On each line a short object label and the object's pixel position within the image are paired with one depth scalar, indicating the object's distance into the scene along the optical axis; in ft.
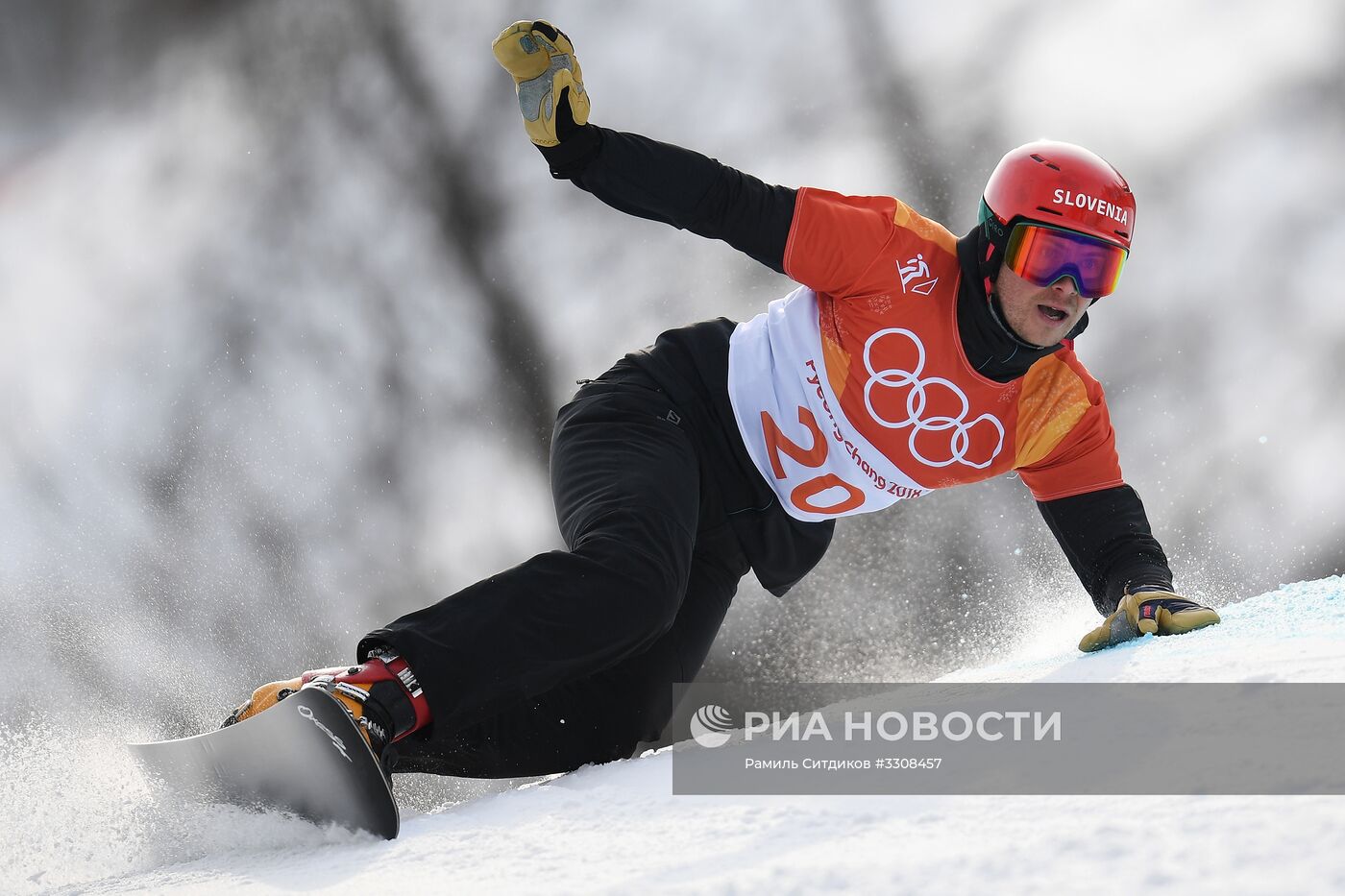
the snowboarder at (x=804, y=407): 79.83
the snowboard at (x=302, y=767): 78.06
